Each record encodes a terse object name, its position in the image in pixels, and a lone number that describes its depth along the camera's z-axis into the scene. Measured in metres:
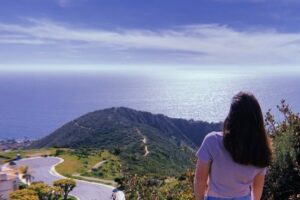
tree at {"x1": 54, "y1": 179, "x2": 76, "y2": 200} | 17.40
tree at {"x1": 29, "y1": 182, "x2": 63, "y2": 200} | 14.88
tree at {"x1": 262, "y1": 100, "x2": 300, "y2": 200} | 3.41
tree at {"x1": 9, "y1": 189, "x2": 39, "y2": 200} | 12.19
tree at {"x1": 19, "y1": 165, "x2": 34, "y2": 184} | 20.44
